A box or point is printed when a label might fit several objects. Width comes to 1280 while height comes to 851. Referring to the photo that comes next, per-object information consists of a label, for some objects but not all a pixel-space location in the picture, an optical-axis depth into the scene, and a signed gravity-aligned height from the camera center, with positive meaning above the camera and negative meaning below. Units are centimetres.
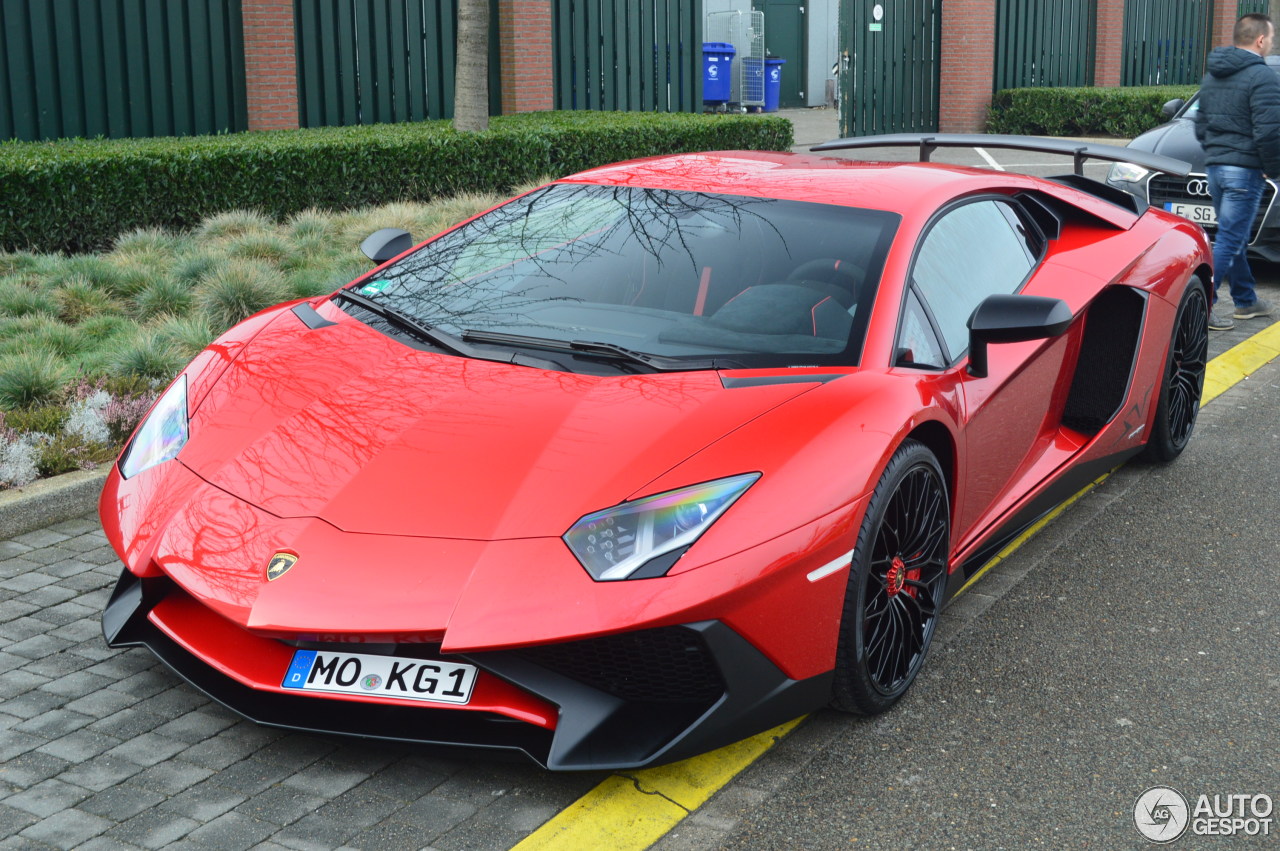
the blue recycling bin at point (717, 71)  2555 +192
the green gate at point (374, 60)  1466 +130
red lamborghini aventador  283 -70
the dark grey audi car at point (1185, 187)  886 -14
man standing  771 +21
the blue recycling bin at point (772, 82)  2672 +178
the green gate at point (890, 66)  2105 +167
